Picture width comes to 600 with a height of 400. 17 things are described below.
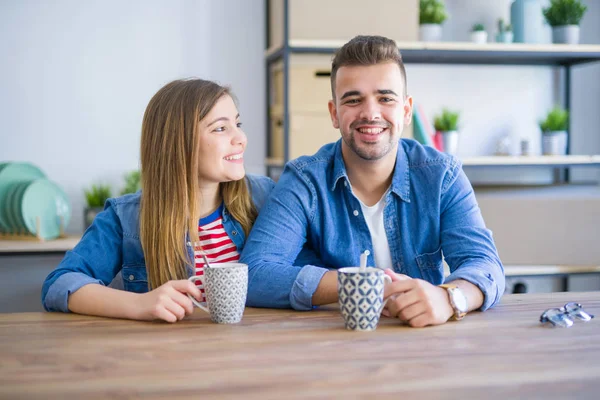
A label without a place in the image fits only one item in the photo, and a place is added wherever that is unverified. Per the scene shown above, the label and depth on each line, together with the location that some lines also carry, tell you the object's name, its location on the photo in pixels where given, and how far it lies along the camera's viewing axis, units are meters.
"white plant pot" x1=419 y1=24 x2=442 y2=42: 3.05
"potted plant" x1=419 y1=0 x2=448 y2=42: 3.05
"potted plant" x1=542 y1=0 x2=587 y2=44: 3.09
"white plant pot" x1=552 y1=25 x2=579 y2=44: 3.09
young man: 1.60
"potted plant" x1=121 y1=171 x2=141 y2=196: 3.03
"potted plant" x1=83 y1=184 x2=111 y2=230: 3.00
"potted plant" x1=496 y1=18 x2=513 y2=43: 3.09
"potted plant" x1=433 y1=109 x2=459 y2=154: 3.08
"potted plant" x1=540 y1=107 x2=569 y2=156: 3.18
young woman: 1.60
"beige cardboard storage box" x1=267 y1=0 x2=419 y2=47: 2.85
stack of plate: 2.80
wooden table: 0.90
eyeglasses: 1.23
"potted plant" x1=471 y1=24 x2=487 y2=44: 3.10
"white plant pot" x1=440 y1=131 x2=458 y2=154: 3.09
